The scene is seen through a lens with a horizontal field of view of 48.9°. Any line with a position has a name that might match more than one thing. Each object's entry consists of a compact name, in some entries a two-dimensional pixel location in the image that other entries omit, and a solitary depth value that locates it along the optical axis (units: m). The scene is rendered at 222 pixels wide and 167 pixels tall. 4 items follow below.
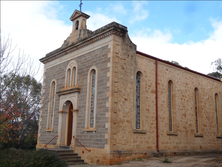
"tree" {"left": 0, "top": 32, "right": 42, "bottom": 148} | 8.19
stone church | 12.10
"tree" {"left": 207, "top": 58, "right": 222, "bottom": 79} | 30.47
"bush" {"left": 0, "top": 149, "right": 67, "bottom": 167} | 8.62
